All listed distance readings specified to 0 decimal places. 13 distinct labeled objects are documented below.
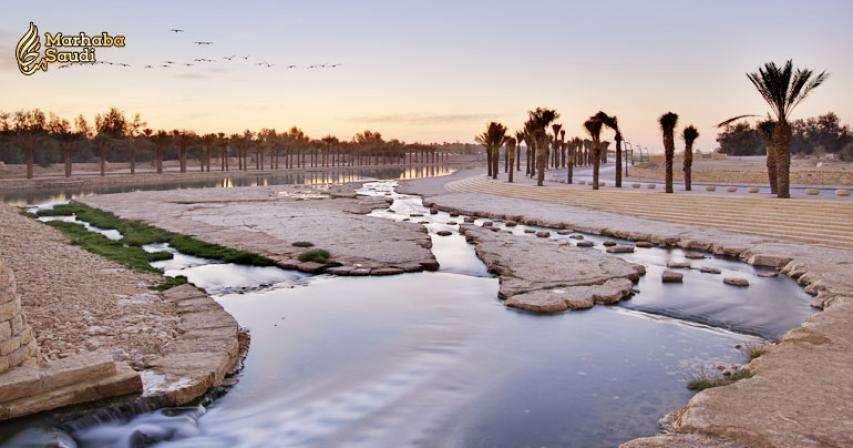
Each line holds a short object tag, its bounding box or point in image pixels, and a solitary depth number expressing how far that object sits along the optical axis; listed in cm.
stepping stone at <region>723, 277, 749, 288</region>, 1266
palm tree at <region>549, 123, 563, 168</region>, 6144
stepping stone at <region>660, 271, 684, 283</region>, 1312
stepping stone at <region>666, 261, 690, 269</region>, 1448
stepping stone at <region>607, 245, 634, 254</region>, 1663
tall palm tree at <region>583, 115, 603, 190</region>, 3506
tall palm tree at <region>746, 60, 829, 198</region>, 2184
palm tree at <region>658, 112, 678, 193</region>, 2858
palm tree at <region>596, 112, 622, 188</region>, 3359
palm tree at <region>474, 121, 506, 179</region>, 5468
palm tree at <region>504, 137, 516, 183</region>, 4531
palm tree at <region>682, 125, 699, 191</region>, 2886
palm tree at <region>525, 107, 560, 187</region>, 4070
